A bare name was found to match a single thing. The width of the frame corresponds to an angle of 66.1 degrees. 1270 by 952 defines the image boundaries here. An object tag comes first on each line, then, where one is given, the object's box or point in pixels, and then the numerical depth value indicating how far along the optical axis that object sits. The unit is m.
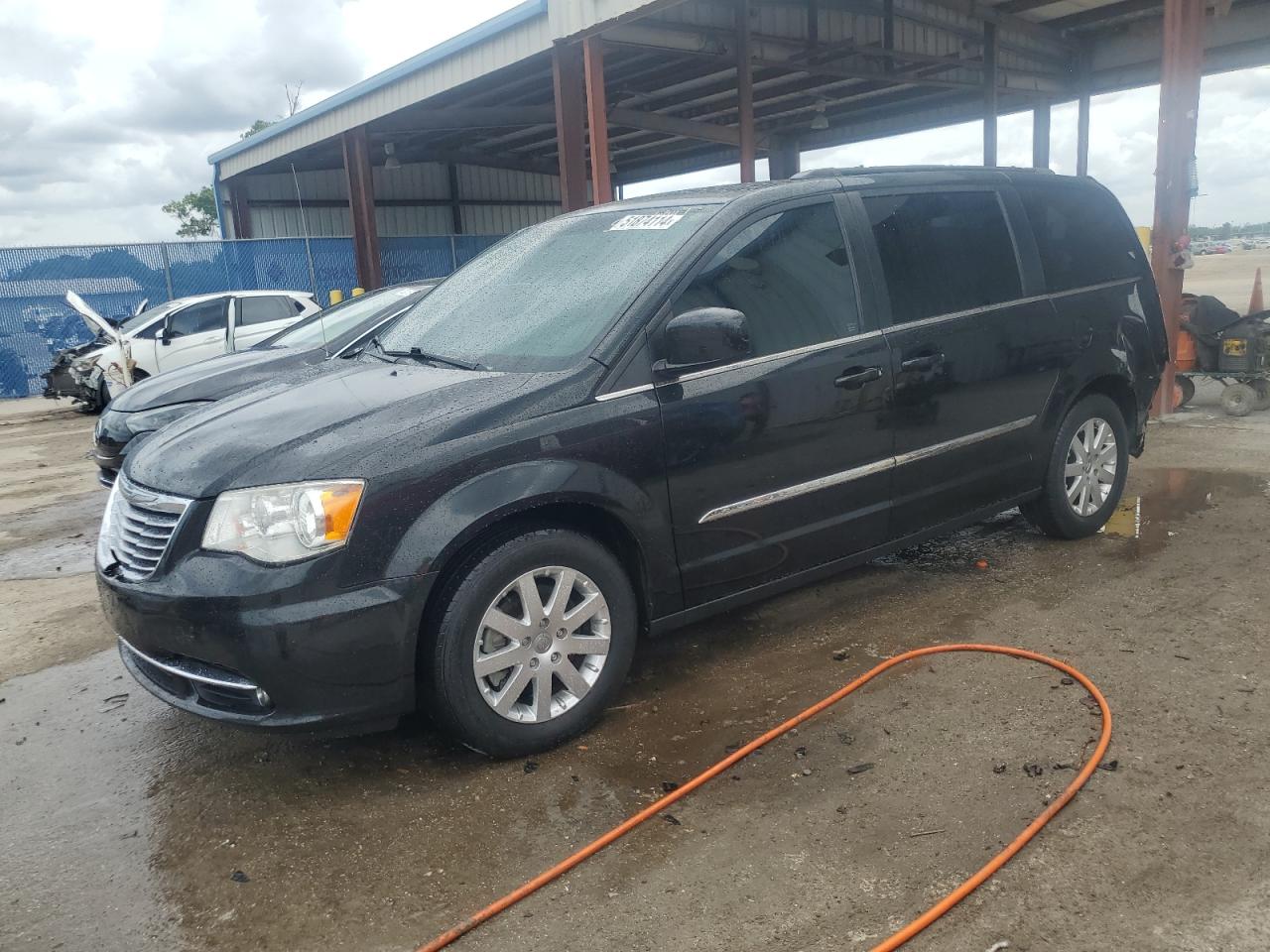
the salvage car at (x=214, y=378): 6.26
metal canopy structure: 11.51
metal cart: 8.13
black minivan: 2.79
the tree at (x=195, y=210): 47.44
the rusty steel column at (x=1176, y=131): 7.56
